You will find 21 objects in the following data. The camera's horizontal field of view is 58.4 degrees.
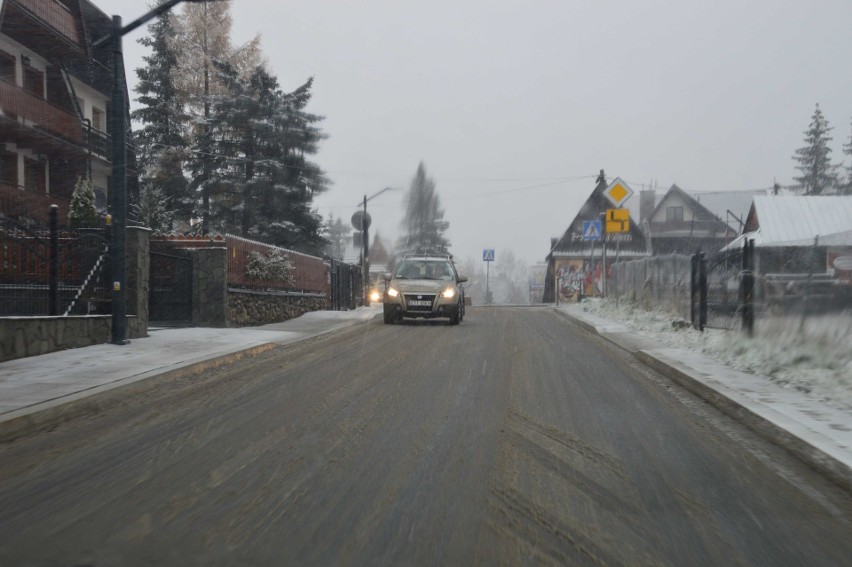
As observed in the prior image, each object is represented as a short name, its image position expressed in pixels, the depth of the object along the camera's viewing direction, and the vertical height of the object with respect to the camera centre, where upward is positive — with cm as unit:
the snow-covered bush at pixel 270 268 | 1825 +42
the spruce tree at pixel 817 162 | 6844 +1107
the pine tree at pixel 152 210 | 3036 +310
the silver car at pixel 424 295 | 1892 -25
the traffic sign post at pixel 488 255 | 4732 +188
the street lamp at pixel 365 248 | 3288 +161
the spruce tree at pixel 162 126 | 3782 +815
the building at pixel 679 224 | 6088 +488
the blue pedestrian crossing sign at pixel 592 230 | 2612 +189
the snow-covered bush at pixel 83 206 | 1861 +196
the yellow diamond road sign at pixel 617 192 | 2072 +254
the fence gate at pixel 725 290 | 1134 -7
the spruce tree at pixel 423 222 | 7166 +603
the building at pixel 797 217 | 3343 +319
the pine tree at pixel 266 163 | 3319 +540
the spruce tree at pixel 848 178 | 6822 +987
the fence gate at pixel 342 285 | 2728 -1
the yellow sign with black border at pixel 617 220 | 2105 +181
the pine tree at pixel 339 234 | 13100 +986
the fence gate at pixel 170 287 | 1563 -5
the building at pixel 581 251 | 5791 +262
